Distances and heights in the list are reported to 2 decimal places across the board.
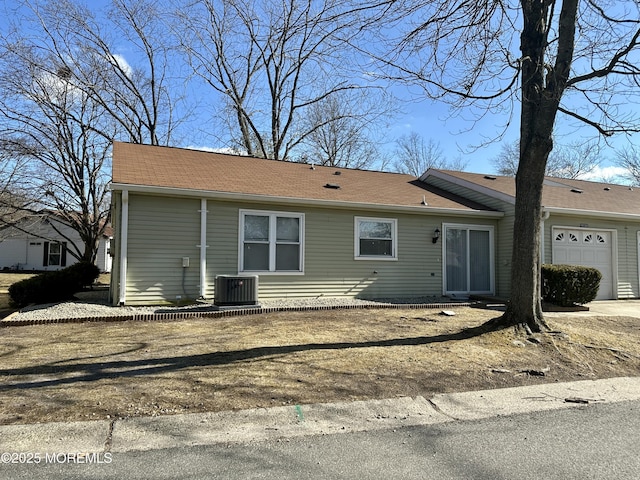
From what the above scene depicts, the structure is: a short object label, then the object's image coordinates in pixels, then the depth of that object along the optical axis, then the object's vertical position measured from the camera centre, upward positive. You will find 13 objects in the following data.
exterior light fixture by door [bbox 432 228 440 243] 12.26 +0.74
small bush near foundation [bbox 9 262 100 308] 10.14 -0.78
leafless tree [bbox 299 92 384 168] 25.62 +7.65
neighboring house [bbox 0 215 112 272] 29.12 +0.25
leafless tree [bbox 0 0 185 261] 17.33 +5.12
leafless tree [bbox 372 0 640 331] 6.65 +2.46
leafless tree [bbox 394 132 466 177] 33.97 +7.45
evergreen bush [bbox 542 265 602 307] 10.48 -0.53
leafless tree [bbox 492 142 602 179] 33.53 +7.25
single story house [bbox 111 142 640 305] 9.63 +0.77
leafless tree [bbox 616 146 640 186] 32.44 +6.95
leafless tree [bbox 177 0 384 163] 23.14 +9.07
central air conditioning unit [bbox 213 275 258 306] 9.06 -0.68
